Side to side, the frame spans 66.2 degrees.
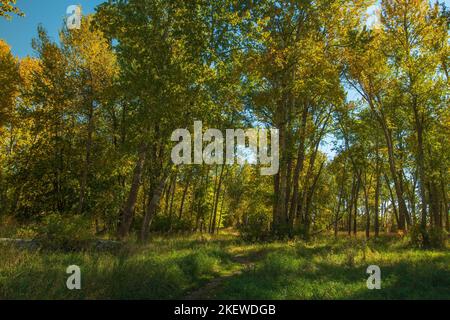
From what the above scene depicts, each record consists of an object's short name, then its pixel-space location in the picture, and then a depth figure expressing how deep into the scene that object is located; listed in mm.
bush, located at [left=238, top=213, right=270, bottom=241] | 19141
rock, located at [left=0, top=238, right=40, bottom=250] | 10395
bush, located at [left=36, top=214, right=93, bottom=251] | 11641
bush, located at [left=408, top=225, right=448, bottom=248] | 15773
